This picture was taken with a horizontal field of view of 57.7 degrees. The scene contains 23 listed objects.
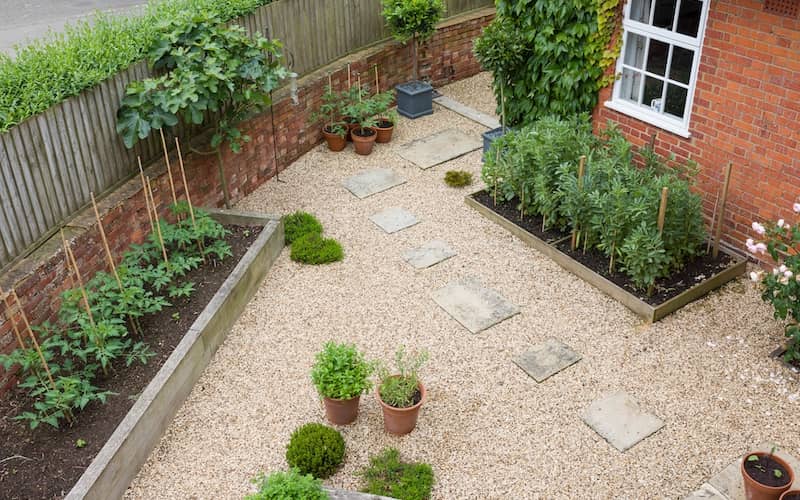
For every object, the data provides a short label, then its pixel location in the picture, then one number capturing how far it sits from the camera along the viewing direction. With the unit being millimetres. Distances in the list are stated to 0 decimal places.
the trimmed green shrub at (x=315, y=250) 7680
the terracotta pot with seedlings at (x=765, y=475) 4781
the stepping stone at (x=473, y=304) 6812
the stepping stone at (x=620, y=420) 5559
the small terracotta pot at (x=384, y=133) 10141
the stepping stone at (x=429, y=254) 7684
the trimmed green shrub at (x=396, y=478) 5047
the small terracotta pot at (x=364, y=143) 9805
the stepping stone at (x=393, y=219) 8328
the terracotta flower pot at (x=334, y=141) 9914
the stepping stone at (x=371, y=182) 9070
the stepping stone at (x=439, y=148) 9789
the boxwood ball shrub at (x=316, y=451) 5199
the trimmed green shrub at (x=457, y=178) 9117
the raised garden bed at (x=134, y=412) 4938
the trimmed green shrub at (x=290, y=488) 4453
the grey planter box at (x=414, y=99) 10961
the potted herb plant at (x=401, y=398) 5504
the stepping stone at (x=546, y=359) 6207
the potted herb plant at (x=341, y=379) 5459
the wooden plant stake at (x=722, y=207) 6948
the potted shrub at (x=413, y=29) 10414
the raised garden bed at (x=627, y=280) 6797
